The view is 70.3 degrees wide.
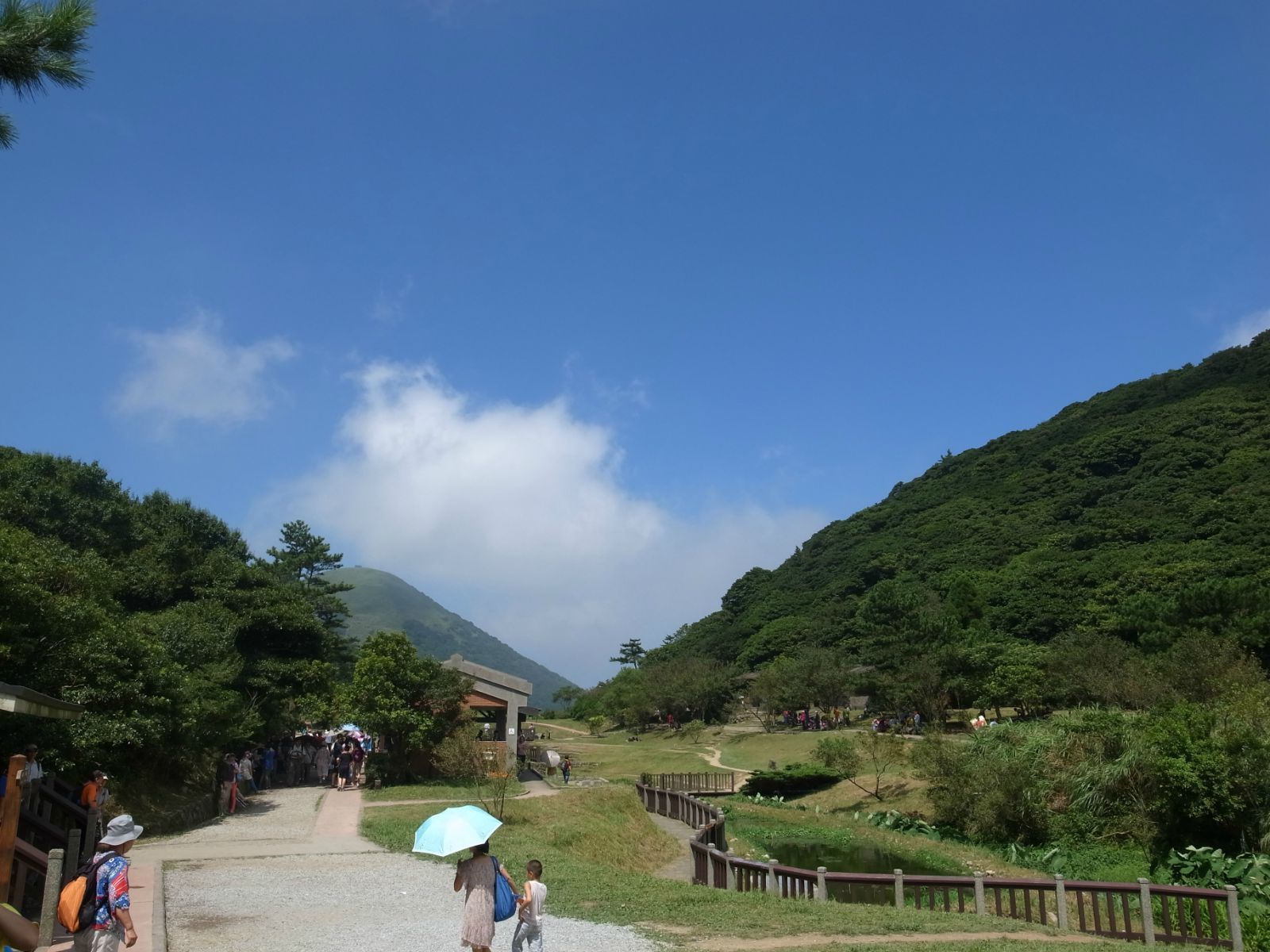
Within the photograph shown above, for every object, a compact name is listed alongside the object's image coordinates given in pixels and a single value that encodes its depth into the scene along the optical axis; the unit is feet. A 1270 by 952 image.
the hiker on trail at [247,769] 79.82
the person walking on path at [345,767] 86.84
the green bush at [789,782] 113.70
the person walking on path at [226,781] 72.59
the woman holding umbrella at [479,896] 25.09
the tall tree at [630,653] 348.38
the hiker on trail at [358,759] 91.81
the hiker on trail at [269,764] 90.63
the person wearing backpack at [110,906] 23.06
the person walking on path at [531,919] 25.70
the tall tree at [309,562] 203.72
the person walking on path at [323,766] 99.55
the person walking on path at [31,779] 33.60
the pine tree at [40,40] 30.22
